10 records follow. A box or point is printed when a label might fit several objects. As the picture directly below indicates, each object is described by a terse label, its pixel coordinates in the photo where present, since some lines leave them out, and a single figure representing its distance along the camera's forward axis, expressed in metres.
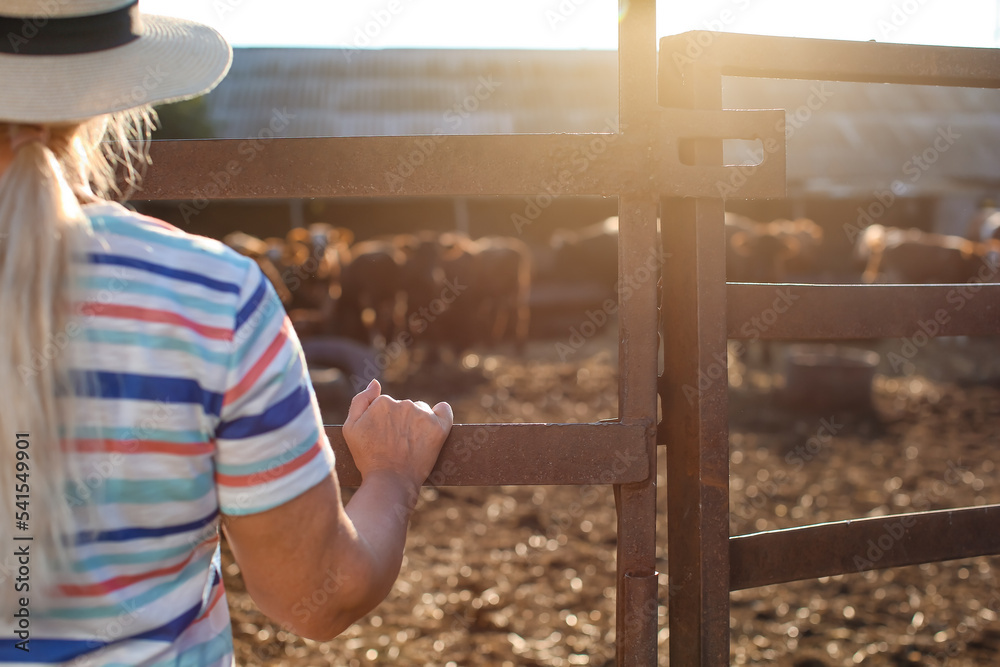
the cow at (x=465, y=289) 11.02
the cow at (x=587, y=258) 15.78
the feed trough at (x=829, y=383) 7.20
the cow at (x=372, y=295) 10.43
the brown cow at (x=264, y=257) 8.79
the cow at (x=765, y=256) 13.09
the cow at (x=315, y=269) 9.76
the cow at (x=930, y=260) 12.98
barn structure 19.23
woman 0.79
